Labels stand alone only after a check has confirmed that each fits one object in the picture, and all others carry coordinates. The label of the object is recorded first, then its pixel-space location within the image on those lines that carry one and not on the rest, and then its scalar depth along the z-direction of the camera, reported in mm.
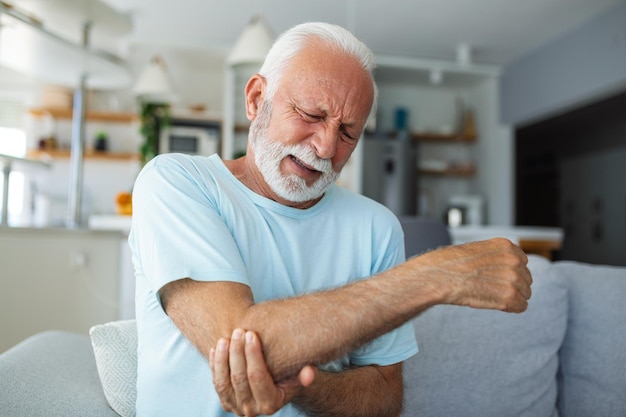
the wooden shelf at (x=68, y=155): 6164
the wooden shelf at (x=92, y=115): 6191
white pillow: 1106
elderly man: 791
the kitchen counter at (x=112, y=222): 3502
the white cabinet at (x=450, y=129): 6477
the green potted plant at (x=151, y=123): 5141
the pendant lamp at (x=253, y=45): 3170
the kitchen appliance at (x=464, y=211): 6512
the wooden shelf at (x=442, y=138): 6734
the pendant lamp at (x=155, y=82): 4199
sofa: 1402
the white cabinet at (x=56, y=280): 2422
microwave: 5938
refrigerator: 6320
